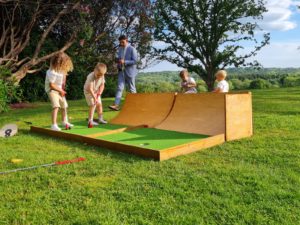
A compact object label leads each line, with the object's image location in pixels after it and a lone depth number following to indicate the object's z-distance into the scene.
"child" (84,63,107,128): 6.46
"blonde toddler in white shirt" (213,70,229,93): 6.33
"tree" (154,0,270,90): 18.77
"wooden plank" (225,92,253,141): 4.70
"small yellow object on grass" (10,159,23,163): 3.78
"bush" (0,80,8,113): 8.69
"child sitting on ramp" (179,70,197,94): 7.87
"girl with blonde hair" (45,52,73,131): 5.88
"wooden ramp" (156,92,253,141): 4.77
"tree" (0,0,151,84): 11.89
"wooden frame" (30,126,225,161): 3.77
